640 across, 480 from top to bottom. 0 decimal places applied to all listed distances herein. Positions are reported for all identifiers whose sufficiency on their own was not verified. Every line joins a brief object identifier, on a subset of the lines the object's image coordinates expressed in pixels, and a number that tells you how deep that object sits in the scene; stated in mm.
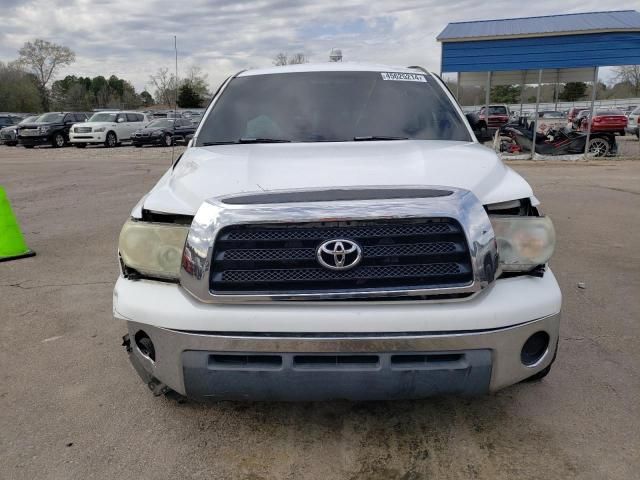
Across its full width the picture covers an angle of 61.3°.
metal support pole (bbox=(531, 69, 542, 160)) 17430
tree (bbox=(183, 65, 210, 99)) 73169
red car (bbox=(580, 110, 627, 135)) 19500
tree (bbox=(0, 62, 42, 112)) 71438
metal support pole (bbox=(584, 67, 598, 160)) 17203
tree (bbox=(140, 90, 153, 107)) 110819
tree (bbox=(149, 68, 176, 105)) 55625
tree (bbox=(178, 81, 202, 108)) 68250
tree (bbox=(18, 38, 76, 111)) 84125
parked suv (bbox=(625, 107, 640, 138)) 26688
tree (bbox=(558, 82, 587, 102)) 57000
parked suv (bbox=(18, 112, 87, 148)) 26281
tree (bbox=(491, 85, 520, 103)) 56728
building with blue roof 16641
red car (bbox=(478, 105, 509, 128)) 30172
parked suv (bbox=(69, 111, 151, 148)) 25922
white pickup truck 2213
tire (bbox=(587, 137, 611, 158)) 17750
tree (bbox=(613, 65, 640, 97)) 66250
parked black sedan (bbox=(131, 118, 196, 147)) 26219
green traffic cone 6086
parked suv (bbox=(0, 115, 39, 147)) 28906
